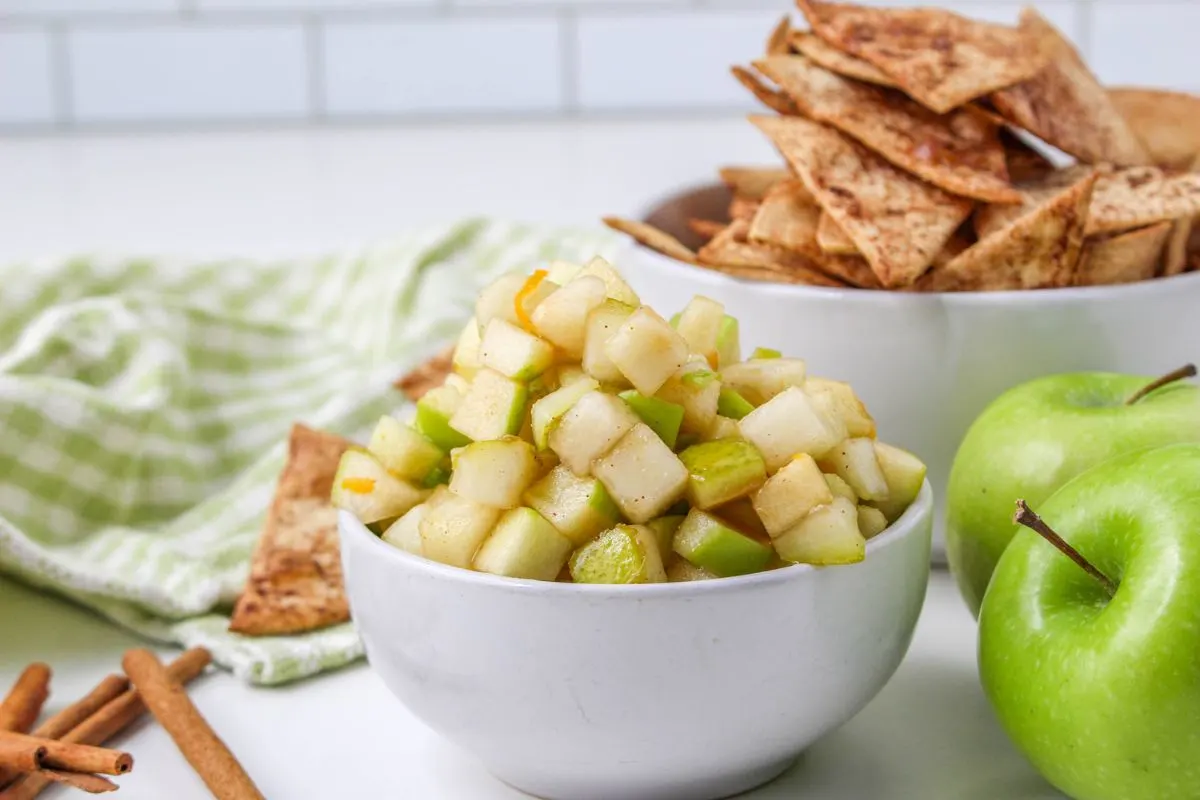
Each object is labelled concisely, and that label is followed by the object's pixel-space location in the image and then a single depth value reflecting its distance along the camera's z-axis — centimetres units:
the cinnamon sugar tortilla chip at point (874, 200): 109
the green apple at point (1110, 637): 83
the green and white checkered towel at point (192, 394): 110
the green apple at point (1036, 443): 104
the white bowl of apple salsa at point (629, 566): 84
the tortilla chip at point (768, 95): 113
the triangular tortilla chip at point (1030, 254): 108
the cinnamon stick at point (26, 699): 102
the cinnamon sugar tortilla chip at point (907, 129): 110
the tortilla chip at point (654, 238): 113
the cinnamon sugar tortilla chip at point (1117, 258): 110
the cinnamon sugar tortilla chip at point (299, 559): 109
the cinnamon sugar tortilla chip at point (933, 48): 111
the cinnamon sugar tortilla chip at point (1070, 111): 112
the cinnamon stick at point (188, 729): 93
